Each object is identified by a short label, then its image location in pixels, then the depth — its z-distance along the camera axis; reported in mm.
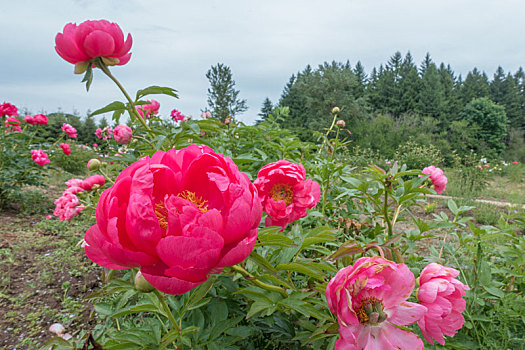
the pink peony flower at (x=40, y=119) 3770
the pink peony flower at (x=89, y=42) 782
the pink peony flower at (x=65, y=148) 3889
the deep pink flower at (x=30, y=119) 3739
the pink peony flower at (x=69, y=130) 4101
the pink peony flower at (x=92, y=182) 1624
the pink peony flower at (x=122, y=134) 1451
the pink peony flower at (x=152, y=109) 1605
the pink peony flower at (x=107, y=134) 2914
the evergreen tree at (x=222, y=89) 27734
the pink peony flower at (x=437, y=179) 1330
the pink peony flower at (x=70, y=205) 1816
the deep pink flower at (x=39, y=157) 3555
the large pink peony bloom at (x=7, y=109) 3629
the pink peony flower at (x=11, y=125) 3638
